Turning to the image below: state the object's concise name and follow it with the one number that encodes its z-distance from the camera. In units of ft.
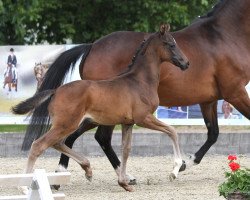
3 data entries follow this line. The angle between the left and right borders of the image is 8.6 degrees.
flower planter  46.70
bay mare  63.31
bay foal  55.05
